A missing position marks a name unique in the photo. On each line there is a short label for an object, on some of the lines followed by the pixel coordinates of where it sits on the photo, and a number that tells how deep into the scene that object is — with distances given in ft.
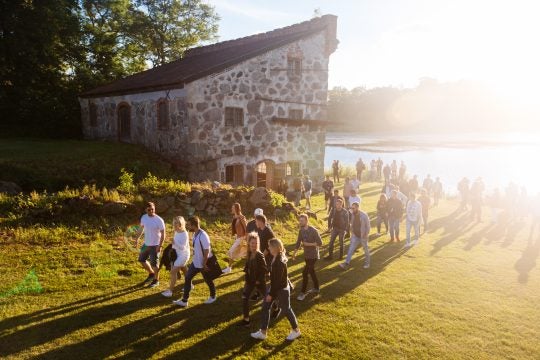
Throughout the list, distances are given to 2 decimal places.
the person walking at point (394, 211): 44.52
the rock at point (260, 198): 49.11
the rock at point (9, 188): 47.95
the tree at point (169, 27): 120.06
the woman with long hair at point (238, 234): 31.65
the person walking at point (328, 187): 58.54
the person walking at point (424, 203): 51.75
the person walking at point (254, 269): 23.98
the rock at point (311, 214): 52.68
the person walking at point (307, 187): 60.64
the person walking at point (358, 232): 36.11
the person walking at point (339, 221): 37.52
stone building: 61.36
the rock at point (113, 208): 41.14
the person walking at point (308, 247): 29.37
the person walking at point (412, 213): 44.58
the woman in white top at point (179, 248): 26.66
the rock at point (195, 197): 45.83
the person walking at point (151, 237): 29.25
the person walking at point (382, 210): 47.44
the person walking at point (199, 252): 25.94
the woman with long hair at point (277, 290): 22.94
